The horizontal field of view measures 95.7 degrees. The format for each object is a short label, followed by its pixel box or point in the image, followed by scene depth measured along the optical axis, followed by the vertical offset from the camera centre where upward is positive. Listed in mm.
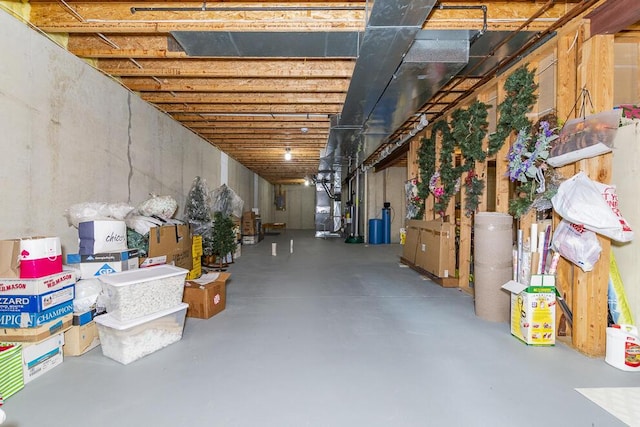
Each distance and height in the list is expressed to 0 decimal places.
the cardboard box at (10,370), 1650 -941
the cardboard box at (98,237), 2533 -238
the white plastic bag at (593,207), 1977 +40
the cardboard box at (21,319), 1862 -708
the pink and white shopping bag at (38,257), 1888 -319
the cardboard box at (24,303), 1864 -608
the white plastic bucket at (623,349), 1976 -940
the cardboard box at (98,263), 2436 -453
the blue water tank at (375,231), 9157 -621
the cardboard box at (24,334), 1854 -799
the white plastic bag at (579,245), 2109 -243
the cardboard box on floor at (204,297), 2924 -898
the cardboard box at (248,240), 8734 -882
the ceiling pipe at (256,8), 2283 +1611
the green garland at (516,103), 2711 +1071
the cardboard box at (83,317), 2162 -819
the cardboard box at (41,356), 1810 -968
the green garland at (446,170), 4199 +619
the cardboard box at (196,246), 4397 -550
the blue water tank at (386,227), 9203 -493
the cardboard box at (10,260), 1894 -331
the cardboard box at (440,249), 4273 -559
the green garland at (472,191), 3586 +262
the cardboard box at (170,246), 3248 -444
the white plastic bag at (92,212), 2656 -20
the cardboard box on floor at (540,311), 2330 -795
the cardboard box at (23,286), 1873 -499
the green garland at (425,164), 4895 +826
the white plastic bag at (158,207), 3611 +41
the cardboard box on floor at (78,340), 2141 -977
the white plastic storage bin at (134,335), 2055 -927
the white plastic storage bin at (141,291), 2070 -612
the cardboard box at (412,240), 5188 -529
